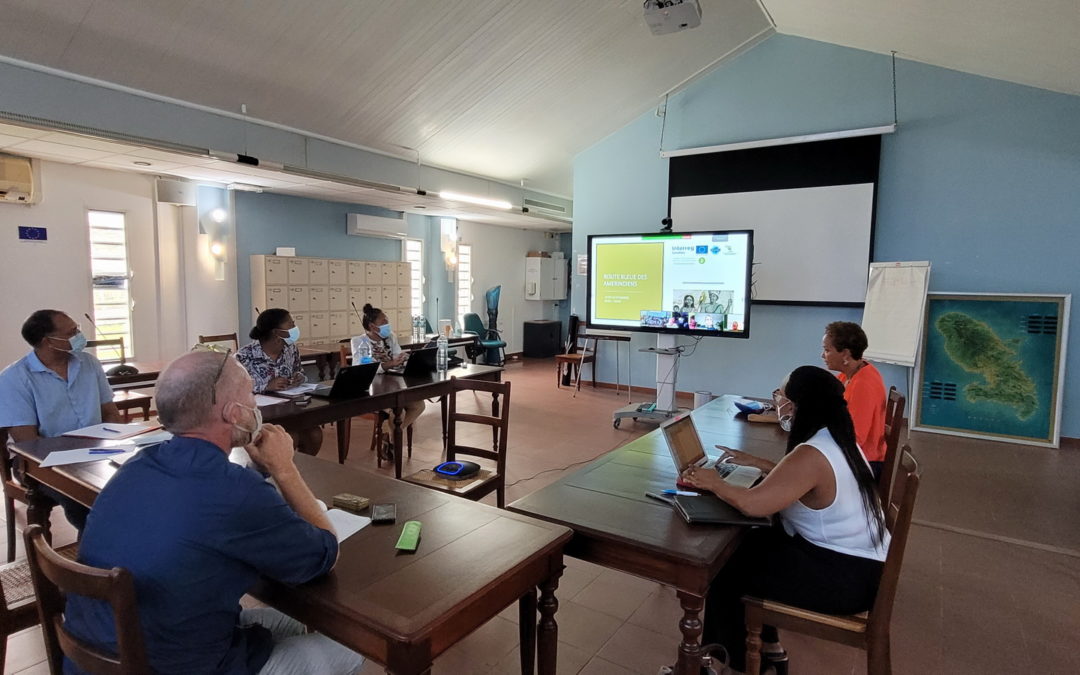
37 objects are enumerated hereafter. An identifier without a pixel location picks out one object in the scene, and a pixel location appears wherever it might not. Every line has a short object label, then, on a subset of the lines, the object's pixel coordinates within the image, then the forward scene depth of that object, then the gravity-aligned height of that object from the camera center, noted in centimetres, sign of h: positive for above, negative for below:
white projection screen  589 +97
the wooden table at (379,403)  317 -67
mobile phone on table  171 -66
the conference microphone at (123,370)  459 -66
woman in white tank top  174 -65
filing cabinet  673 +0
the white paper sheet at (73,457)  216 -65
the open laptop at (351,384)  345 -56
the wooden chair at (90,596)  109 -63
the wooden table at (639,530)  159 -69
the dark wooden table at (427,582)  123 -68
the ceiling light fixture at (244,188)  638 +115
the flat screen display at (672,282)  534 +15
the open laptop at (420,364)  434 -53
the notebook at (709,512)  175 -67
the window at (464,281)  971 +22
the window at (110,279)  568 +9
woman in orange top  274 -40
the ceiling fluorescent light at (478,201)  733 +125
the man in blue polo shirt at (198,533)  117 -51
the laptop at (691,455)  206 -58
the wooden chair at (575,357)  779 -84
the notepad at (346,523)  162 -67
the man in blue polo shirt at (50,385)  262 -46
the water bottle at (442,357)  459 -51
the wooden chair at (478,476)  293 -96
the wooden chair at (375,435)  448 -116
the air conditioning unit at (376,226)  775 +91
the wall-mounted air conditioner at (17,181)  483 +89
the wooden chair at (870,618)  162 -98
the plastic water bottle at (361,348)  462 -45
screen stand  586 -100
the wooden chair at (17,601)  161 -95
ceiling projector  398 +199
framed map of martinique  521 -59
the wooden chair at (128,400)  440 -86
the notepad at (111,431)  254 -64
